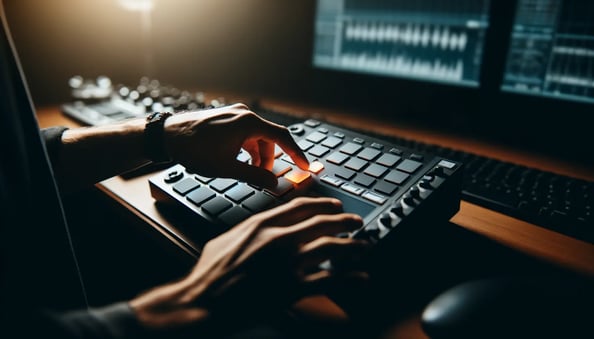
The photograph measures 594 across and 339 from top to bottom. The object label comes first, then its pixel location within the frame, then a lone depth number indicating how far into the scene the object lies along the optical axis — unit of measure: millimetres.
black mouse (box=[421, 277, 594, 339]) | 389
